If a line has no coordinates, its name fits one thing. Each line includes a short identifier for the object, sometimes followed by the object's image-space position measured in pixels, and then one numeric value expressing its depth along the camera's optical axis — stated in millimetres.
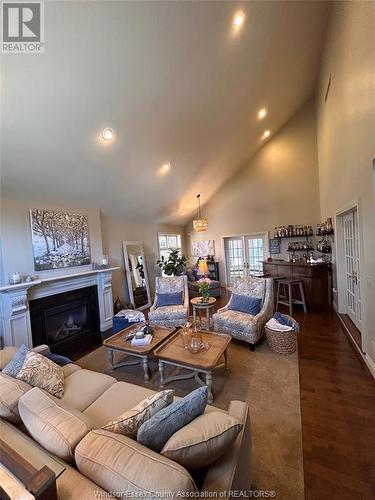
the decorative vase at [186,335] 2600
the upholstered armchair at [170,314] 3846
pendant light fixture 6386
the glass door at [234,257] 7536
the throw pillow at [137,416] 1141
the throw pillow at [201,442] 963
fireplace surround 2846
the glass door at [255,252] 7117
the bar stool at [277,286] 5029
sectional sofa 851
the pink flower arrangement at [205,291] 3753
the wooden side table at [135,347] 2598
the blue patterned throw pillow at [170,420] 1045
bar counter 4840
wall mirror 5305
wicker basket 3002
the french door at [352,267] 3453
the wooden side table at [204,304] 3838
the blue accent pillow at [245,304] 3472
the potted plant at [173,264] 6332
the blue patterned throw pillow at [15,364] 1771
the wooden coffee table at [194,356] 2236
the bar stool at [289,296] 4525
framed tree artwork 3312
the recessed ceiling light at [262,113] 4946
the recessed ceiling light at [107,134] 2984
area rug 1510
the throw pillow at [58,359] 2416
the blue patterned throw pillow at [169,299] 4188
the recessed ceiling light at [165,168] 4436
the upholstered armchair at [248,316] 3170
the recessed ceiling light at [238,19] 2732
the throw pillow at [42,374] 1705
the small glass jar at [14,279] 2920
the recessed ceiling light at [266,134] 6127
